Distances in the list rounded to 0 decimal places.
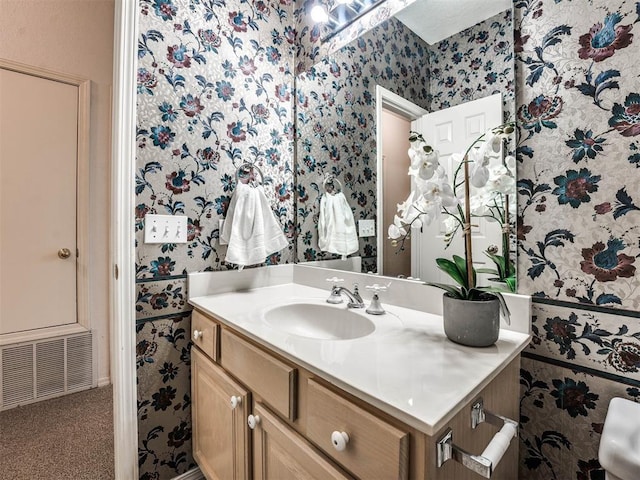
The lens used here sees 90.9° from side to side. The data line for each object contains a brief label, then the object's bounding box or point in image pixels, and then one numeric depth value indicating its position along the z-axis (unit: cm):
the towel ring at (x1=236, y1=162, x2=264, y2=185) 142
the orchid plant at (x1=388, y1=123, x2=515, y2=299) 79
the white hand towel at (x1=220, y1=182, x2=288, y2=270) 135
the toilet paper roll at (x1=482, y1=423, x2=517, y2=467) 51
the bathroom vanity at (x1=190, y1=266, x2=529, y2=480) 53
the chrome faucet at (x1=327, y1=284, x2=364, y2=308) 113
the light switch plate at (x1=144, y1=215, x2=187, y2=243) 119
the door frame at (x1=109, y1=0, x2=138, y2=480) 113
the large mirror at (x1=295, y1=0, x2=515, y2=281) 94
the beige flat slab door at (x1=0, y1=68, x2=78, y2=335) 187
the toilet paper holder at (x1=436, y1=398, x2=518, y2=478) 49
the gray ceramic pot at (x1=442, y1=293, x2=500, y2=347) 73
